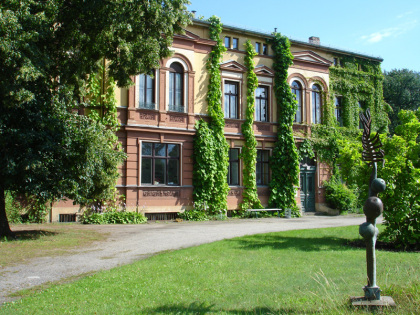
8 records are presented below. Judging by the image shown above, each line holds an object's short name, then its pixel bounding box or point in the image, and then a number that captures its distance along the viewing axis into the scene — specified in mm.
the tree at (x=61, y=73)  11461
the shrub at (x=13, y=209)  17531
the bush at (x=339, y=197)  26969
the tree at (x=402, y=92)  42906
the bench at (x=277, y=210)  23947
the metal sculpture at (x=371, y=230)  5750
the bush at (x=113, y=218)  19109
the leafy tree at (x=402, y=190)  11805
